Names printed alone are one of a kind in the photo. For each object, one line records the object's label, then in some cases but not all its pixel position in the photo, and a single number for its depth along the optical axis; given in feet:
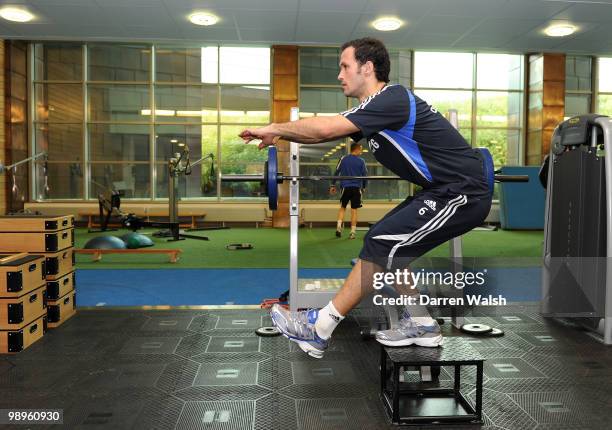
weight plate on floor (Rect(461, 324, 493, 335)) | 10.46
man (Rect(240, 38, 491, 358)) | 6.49
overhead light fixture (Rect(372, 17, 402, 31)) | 27.02
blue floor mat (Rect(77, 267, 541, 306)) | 13.80
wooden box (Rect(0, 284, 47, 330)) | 8.95
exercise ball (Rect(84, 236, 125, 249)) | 20.33
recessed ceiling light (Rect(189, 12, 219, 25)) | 26.43
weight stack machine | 10.08
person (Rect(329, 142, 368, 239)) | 24.25
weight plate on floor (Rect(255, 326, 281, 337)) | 10.16
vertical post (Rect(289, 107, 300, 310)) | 10.59
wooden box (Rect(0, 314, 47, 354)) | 8.92
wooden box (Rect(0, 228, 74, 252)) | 10.55
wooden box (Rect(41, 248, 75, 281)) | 10.57
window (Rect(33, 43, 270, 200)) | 36.94
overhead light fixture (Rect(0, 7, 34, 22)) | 25.91
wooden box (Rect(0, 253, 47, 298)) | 8.97
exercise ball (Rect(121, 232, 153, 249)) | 22.34
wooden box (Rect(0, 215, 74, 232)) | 10.56
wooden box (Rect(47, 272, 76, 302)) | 10.62
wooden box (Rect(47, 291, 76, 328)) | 10.61
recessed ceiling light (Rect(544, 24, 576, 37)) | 28.19
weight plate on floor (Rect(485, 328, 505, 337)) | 10.33
